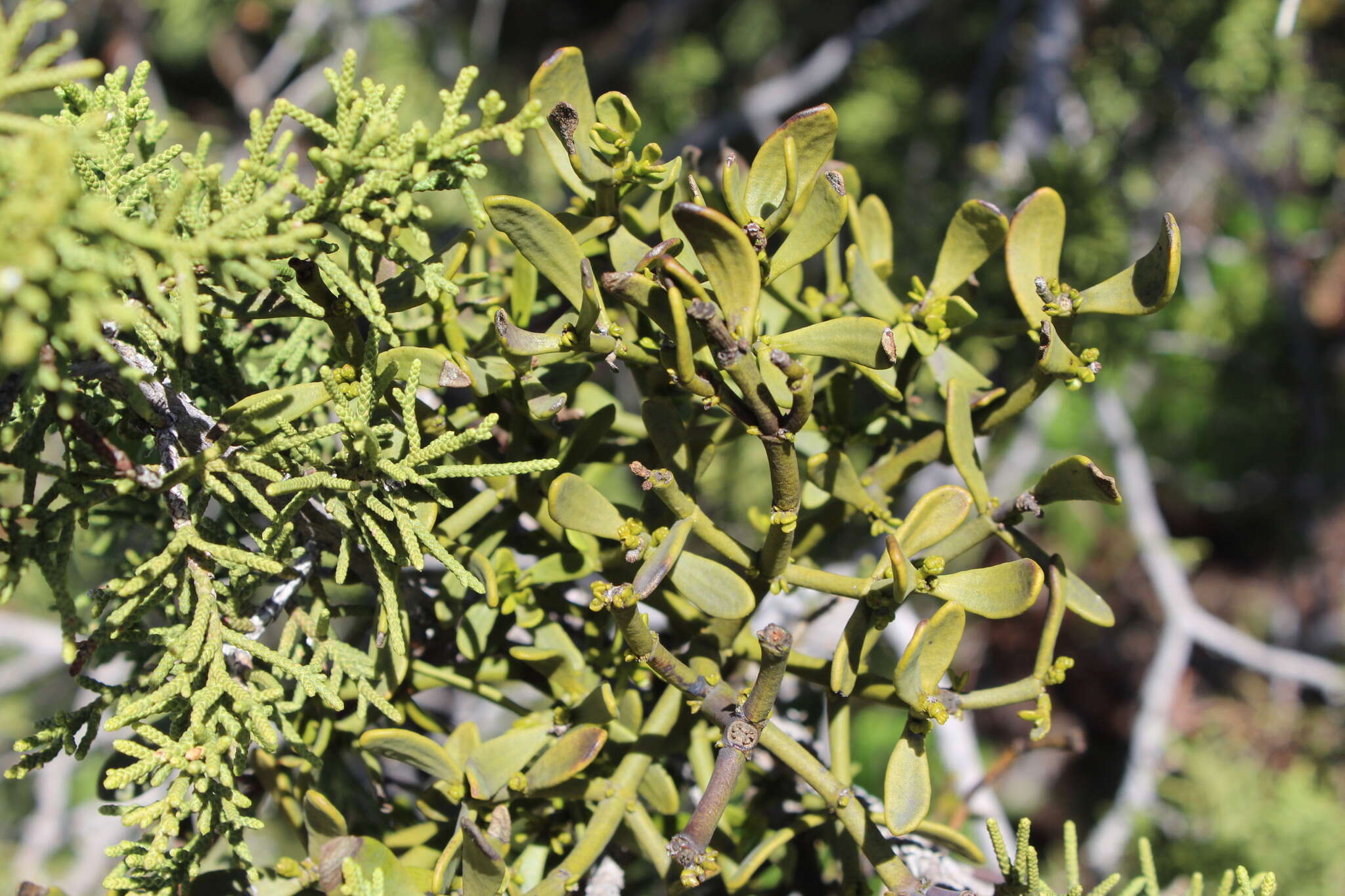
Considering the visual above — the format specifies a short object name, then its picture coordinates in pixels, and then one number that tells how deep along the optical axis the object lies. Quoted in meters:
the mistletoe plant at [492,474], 0.40
